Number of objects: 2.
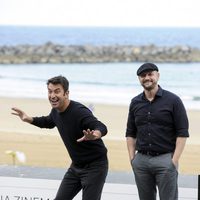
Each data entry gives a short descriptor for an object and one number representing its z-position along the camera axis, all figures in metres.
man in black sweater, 7.01
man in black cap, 7.08
